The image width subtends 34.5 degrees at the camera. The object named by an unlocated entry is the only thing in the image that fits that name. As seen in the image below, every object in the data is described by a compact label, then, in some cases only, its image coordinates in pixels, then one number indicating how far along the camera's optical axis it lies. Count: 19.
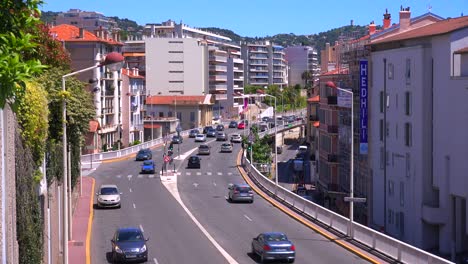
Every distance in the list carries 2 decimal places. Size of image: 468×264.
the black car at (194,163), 74.50
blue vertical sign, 55.62
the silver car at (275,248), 29.73
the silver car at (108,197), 47.09
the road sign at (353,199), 32.54
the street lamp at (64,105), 19.09
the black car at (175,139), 98.71
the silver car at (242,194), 50.75
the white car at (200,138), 105.62
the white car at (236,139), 104.62
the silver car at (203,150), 87.76
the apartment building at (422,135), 43.91
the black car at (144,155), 79.94
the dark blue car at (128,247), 29.97
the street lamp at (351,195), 34.00
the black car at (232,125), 139.88
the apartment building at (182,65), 150.00
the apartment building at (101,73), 88.25
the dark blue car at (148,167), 69.19
